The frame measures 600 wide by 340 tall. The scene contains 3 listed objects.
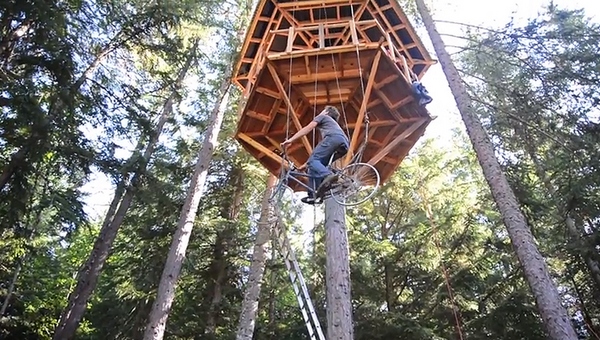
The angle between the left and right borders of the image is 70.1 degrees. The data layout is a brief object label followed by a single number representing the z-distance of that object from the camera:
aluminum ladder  4.60
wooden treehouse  7.02
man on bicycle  5.10
